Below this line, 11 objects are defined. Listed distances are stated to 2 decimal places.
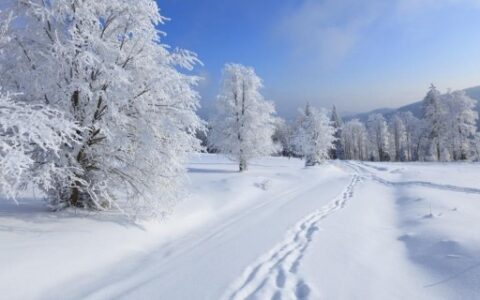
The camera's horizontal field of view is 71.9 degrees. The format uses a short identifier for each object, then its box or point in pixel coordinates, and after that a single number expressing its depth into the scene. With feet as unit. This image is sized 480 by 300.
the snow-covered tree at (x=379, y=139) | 293.02
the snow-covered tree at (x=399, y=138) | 286.25
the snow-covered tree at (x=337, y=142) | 306.96
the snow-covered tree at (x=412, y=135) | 240.28
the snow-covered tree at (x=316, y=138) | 149.89
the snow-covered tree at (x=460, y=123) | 169.68
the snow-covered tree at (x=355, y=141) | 344.08
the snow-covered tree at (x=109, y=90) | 27.17
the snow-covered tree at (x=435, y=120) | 176.96
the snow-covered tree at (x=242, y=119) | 95.61
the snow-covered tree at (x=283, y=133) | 310.94
